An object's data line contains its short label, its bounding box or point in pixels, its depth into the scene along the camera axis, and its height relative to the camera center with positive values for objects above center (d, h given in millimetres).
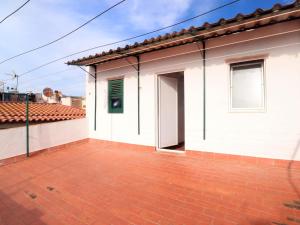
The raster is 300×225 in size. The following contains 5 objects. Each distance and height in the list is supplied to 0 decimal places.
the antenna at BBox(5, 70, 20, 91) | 22180 +4603
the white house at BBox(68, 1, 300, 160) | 4141 +779
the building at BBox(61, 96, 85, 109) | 19292 +1303
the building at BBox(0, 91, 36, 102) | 11342 +1078
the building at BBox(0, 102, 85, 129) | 7133 +27
